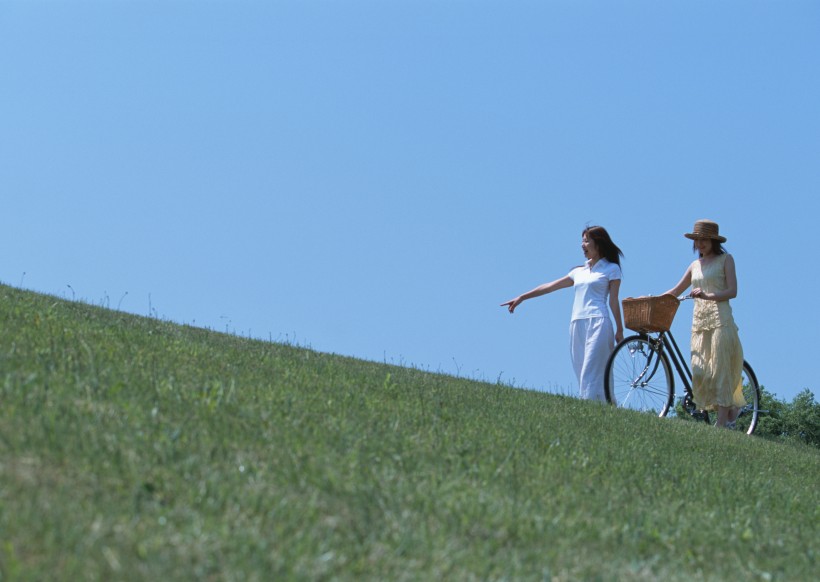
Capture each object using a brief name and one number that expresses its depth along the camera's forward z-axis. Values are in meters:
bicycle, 13.36
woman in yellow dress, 13.50
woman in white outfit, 13.86
